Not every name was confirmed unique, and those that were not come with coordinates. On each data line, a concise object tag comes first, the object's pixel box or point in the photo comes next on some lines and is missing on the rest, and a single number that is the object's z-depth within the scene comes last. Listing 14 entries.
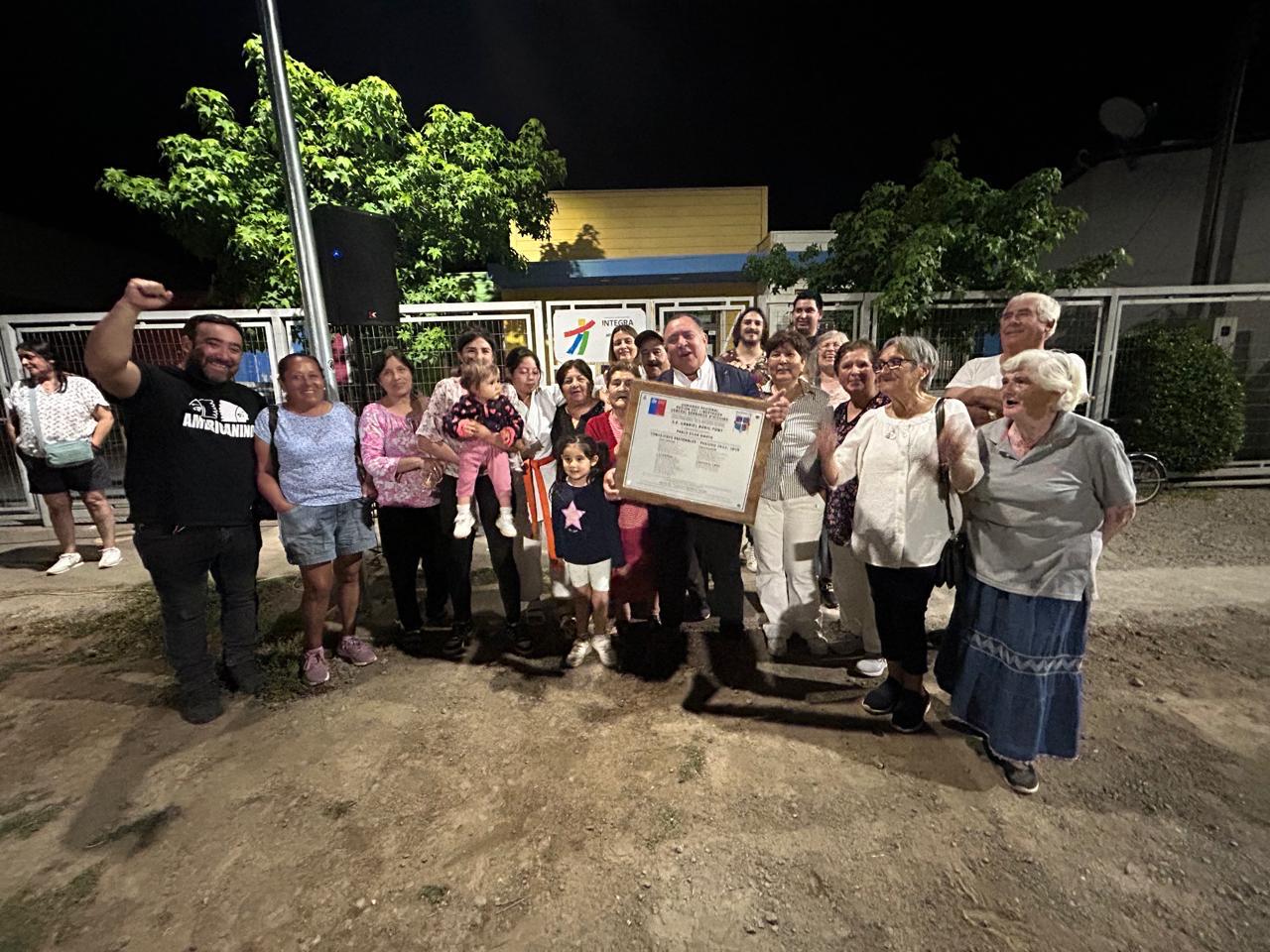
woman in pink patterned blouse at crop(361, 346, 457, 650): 3.76
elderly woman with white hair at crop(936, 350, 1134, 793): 2.31
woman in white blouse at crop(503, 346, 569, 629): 3.96
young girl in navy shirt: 3.51
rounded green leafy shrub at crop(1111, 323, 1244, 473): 7.31
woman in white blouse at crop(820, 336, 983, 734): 2.65
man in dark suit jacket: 3.62
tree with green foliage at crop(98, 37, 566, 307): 8.91
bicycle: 7.17
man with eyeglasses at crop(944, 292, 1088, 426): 2.99
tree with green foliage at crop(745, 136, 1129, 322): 6.97
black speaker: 5.47
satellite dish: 11.57
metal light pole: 4.83
